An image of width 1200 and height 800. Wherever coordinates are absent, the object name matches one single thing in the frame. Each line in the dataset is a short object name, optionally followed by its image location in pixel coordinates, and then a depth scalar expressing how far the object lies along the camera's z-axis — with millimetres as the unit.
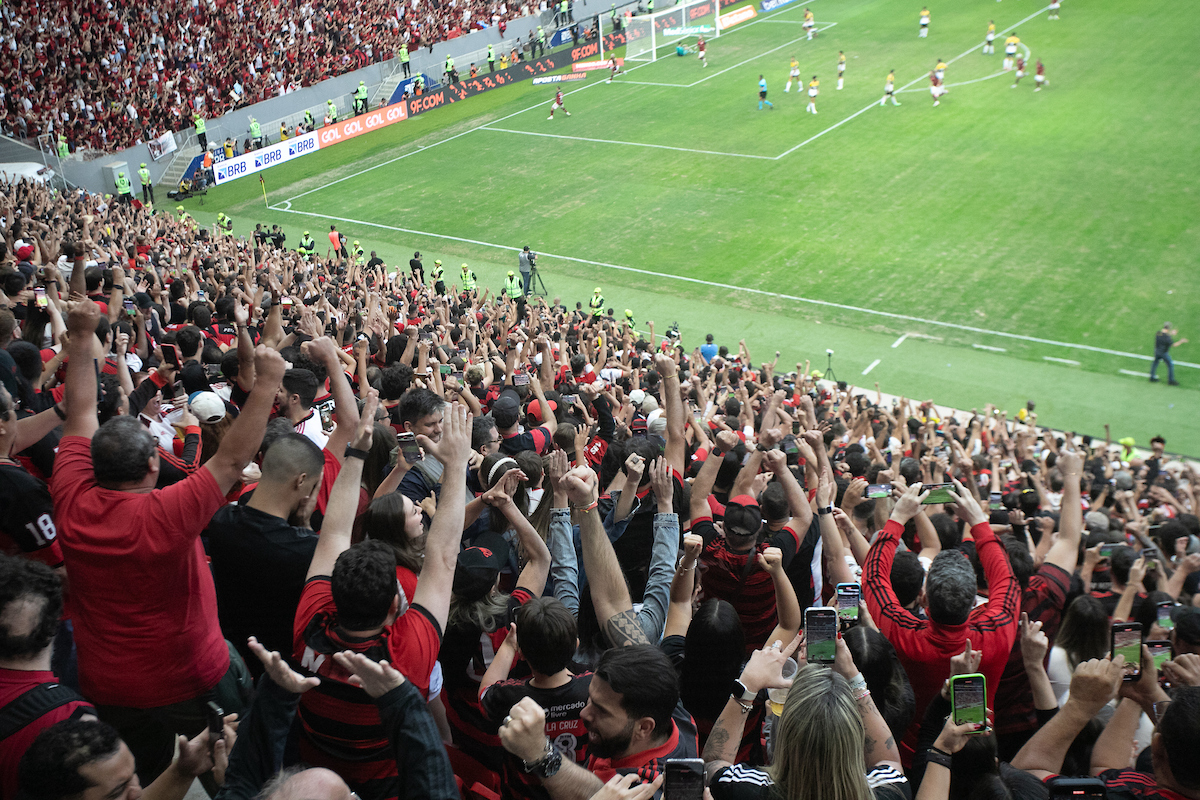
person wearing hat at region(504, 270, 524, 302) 23438
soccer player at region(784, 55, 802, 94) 39625
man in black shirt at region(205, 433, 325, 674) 4207
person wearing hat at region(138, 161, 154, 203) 32656
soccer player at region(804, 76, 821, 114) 37438
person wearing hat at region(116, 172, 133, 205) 32375
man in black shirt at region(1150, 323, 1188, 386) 19109
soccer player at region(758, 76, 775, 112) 38438
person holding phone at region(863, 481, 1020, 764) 4543
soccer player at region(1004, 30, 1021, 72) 38688
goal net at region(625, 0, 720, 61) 48938
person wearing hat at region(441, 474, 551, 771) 4258
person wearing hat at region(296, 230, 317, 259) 24938
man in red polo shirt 3742
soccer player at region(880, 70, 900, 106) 36594
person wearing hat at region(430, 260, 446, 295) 22198
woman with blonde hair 3014
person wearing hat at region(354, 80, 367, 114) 41416
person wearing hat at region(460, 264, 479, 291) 23797
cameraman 25125
